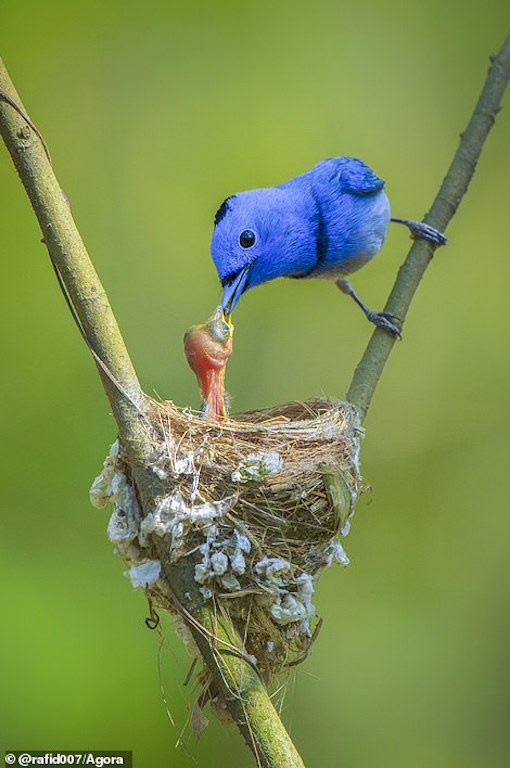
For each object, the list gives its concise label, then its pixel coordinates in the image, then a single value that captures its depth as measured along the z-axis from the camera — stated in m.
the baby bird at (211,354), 5.75
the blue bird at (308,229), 6.11
